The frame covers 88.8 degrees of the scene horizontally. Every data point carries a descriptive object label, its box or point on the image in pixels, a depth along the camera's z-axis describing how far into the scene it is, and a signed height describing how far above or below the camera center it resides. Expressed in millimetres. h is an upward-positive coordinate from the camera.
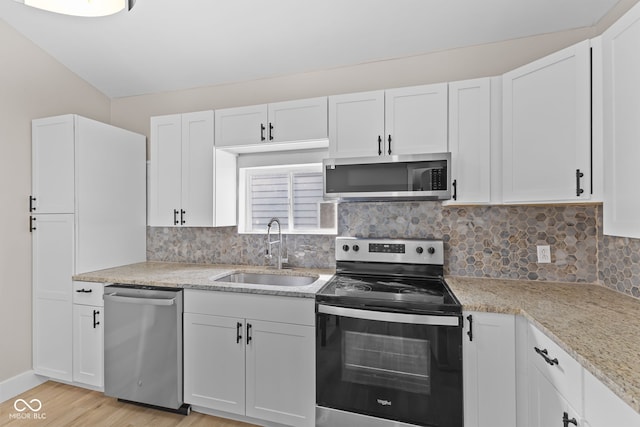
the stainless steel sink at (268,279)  2518 -527
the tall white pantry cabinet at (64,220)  2484 -61
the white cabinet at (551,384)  1116 -655
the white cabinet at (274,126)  2338 +650
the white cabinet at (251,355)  1940 -894
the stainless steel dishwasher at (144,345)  2174 -910
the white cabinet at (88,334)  2396 -907
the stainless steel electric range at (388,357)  1660 -774
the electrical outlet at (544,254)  2145 -267
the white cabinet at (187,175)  2643 +314
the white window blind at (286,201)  2727 +104
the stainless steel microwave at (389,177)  1993 +226
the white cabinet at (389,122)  2088 +607
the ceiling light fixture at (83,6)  1666 +1061
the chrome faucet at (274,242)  2641 -250
